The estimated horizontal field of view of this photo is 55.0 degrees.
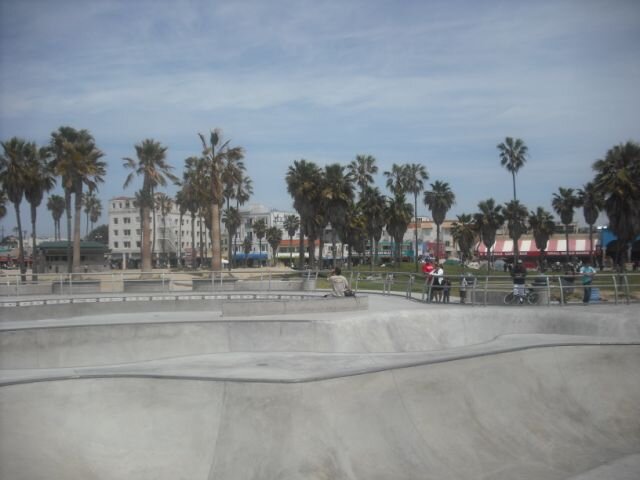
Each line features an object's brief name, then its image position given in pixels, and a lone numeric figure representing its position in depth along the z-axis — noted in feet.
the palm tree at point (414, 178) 252.01
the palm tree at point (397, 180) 249.34
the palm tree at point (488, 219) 234.17
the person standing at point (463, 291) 67.05
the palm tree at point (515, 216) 220.72
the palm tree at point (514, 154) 230.07
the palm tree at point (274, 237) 371.56
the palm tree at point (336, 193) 174.81
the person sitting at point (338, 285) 66.08
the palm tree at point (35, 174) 151.53
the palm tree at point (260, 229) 390.01
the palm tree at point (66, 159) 142.92
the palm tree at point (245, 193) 295.28
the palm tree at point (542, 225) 241.55
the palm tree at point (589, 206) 212.02
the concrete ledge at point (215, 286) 91.02
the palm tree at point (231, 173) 135.33
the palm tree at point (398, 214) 216.54
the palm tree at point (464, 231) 247.70
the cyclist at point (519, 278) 64.85
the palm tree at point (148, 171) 150.92
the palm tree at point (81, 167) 143.13
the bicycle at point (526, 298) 64.95
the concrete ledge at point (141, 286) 91.34
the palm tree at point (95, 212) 469.45
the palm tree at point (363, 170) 222.07
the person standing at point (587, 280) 61.13
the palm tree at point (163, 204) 351.87
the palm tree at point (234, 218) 310.24
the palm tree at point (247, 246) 378.40
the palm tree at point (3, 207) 195.24
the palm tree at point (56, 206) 380.54
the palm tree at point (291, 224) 385.66
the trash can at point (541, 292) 62.82
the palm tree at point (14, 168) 149.28
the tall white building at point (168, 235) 371.35
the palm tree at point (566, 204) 246.06
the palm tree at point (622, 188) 132.87
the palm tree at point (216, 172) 133.18
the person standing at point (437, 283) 73.10
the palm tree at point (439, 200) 239.09
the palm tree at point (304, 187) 174.19
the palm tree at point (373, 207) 219.00
